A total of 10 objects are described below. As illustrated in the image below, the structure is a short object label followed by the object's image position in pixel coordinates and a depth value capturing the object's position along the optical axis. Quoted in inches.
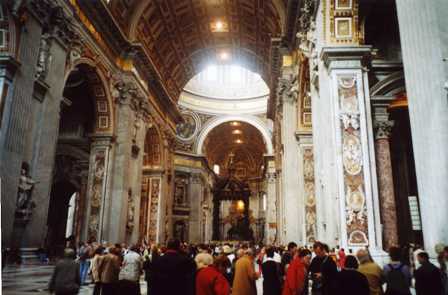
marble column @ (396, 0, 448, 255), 177.0
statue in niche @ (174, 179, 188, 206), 1229.1
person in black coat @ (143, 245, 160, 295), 123.4
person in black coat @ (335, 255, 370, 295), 122.0
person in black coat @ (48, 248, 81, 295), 152.3
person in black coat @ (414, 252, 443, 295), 146.8
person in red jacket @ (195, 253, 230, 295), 132.2
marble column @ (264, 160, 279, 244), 1316.4
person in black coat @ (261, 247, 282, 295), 193.8
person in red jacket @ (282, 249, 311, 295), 170.9
